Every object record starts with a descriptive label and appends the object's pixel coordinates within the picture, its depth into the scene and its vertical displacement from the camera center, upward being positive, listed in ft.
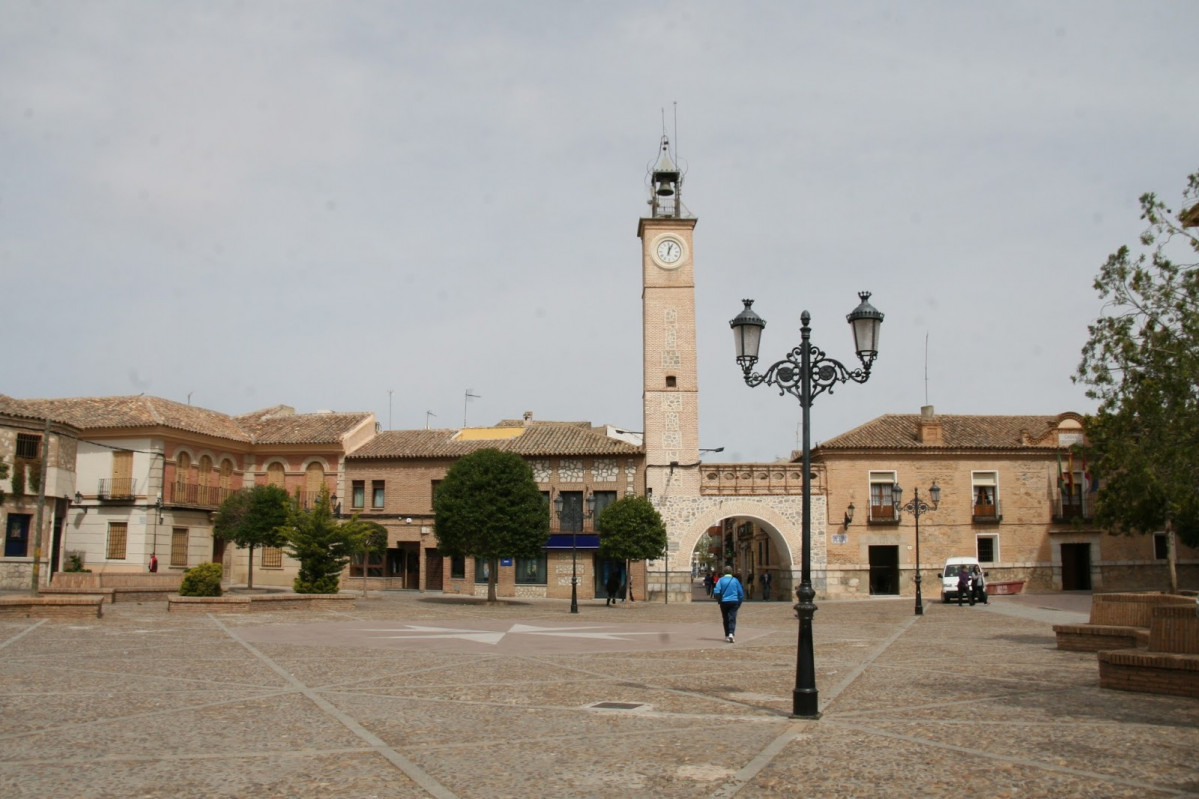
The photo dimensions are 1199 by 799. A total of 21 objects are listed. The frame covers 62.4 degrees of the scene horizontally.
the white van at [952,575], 110.63 -5.99
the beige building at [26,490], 106.83 +2.85
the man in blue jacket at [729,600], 57.77 -4.62
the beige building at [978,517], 127.85 +0.62
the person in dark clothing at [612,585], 108.06 -7.11
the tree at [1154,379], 37.99 +5.87
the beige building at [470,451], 127.34 +3.41
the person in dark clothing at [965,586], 108.27 -7.01
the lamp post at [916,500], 105.70 +2.37
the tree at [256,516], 111.34 +0.13
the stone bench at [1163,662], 33.40 -4.80
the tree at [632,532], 112.78 -1.39
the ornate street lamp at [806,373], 30.17 +5.11
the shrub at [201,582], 80.02 -5.23
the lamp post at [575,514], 124.86 +0.80
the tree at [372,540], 98.17 -2.74
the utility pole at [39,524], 77.39 -0.64
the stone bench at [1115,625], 46.14 -4.87
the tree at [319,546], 91.25 -2.64
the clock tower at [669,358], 125.90 +20.60
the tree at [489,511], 104.06 +0.81
